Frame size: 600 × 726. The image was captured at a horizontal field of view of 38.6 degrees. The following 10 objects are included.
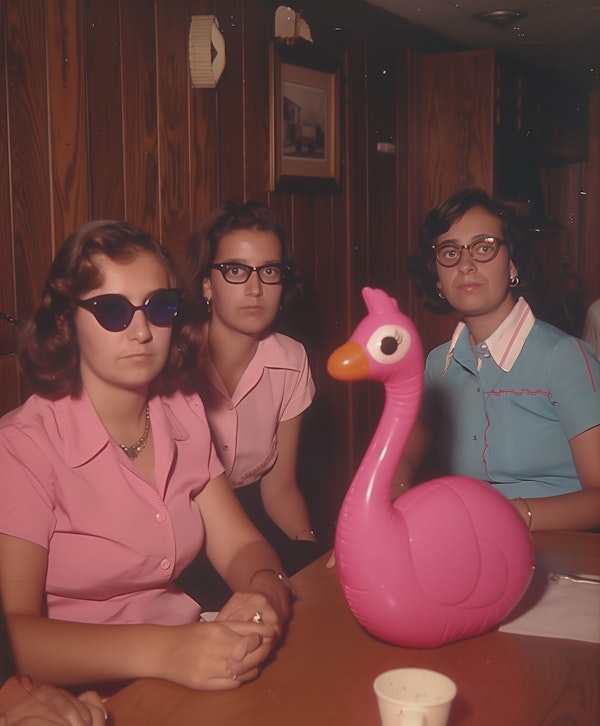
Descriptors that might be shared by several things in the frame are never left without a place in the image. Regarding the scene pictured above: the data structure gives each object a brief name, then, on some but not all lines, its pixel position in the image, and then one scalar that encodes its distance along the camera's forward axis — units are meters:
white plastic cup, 0.56
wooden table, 0.69
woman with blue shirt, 1.43
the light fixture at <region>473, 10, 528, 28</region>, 2.55
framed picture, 2.18
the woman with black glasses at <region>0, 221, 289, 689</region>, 0.94
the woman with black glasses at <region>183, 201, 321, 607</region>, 1.76
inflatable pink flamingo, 0.76
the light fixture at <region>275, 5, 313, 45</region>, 2.15
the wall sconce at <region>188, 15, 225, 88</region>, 1.79
